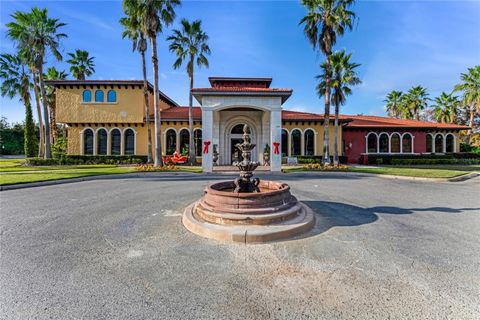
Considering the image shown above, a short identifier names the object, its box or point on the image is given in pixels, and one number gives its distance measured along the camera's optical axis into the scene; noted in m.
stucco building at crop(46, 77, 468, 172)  22.50
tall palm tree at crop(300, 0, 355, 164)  18.86
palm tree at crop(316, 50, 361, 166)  20.52
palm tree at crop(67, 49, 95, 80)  29.00
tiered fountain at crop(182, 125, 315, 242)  4.36
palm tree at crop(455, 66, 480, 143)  30.39
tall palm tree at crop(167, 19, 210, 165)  21.11
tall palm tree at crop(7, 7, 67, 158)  21.25
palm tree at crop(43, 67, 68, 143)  31.30
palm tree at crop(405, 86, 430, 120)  37.34
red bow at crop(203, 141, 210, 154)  16.84
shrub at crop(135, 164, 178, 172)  16.58
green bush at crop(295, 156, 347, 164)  23.07
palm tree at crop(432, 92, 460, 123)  35.50
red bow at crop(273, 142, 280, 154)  17.14
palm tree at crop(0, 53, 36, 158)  28.78
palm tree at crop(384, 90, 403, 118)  41.00
